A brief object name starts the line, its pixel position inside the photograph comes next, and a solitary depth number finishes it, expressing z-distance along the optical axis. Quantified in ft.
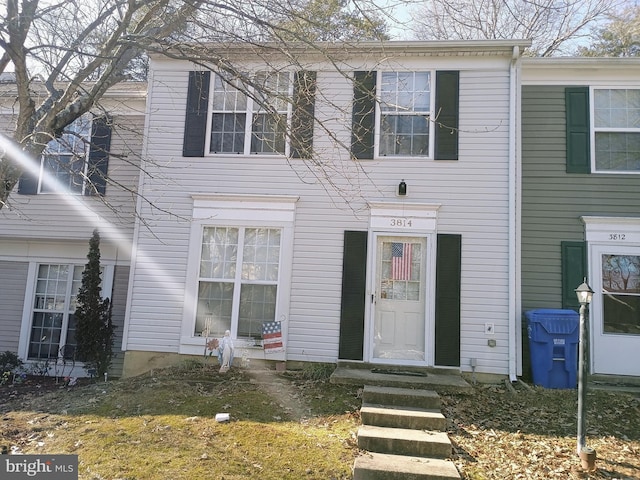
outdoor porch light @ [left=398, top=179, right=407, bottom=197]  24.70
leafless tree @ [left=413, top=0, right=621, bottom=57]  41.63
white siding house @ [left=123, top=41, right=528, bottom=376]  24.13
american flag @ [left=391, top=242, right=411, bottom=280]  24.76
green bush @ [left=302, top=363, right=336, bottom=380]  23.22
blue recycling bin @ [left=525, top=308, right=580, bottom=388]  22.91
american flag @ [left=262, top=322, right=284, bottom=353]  24.30
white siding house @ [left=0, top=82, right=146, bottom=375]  29.66
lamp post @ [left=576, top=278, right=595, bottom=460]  15.45
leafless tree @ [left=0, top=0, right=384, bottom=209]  15.24
